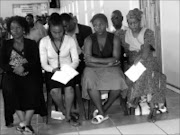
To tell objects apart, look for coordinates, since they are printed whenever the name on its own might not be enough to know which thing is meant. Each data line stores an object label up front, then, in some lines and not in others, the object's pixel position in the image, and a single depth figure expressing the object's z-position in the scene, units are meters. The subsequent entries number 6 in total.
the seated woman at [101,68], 3.26
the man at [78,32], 3.65
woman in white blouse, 3.22
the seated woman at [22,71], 3.06
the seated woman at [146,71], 3.21
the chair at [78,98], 3.37
